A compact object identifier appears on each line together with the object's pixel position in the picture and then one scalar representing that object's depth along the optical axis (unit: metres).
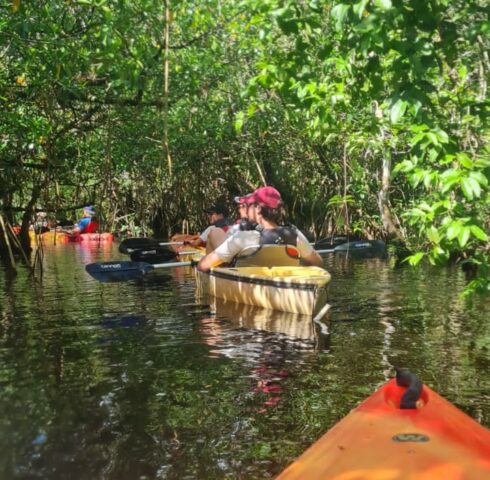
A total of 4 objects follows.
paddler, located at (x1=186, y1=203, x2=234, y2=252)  10.11
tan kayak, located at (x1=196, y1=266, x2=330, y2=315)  7.26
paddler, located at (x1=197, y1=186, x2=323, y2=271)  7.66
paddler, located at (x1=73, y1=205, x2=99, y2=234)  21.12
